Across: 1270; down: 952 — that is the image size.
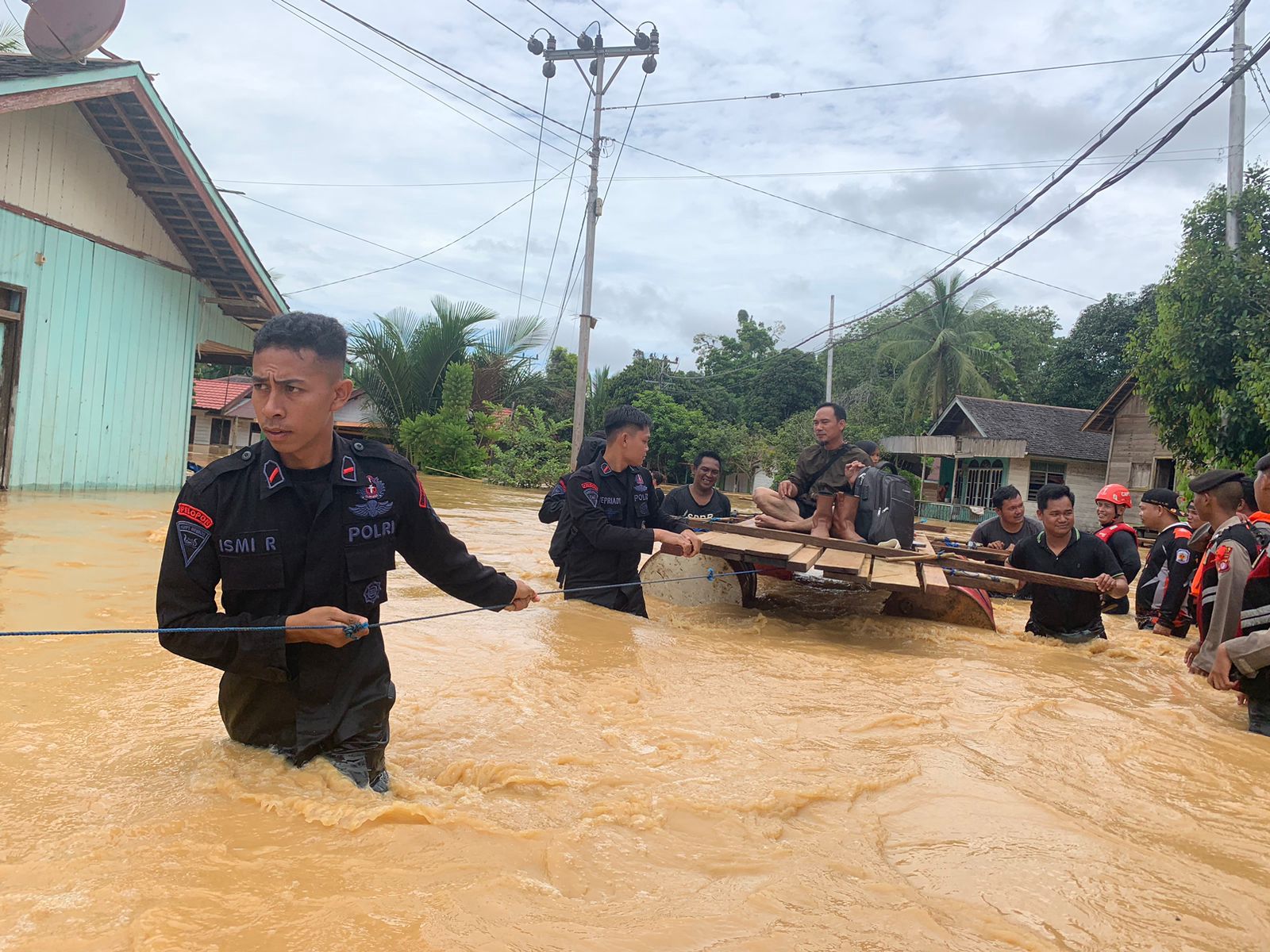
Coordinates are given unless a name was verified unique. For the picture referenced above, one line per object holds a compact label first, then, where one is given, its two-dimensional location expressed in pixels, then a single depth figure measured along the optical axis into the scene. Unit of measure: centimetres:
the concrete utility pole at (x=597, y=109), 1667
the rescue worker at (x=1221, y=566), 452
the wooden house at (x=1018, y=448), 2433
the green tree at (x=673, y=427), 3475
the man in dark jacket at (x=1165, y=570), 666
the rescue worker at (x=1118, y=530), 766
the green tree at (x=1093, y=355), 3128
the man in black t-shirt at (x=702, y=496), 872
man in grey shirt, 862
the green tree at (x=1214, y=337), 1119
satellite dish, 937
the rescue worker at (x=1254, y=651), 417
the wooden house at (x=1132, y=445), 2052
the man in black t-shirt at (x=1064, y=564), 668
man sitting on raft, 707
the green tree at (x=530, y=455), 2705
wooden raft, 571
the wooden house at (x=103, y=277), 1000
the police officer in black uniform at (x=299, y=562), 246
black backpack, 718
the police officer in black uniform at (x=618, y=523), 524
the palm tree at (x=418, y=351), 2689
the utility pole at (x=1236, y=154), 1180
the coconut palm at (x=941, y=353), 3238
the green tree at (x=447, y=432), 2627
